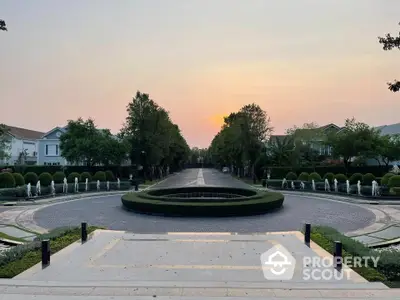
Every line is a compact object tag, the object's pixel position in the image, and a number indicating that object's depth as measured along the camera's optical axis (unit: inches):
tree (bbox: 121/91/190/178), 1734.7
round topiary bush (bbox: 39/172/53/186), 1242.9
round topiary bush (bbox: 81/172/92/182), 1327.4
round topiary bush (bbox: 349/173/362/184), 1259.8
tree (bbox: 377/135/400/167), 1665.0
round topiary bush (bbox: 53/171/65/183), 1285.7
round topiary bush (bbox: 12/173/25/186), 1160.2
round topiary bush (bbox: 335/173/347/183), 1258.0
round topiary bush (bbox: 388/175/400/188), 1049.5
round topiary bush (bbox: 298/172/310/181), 1334.9
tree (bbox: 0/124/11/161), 1773.3
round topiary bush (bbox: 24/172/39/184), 1245.1
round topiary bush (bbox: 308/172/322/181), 1294.3
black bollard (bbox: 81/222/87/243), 430.4
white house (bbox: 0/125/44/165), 2272.4
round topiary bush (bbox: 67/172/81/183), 1286.9
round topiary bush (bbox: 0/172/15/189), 1093.8
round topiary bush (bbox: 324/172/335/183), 1259.8
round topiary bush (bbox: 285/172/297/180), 1373.0
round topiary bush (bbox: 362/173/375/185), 1238.5
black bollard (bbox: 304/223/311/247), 416.8
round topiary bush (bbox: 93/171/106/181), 1382.9
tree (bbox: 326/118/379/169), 1566.2
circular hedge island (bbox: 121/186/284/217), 671.1
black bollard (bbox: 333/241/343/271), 319.0
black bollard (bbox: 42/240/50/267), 327.0
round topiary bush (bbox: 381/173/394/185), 1118.1
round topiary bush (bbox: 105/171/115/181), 1446.1
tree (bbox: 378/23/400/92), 407.4
